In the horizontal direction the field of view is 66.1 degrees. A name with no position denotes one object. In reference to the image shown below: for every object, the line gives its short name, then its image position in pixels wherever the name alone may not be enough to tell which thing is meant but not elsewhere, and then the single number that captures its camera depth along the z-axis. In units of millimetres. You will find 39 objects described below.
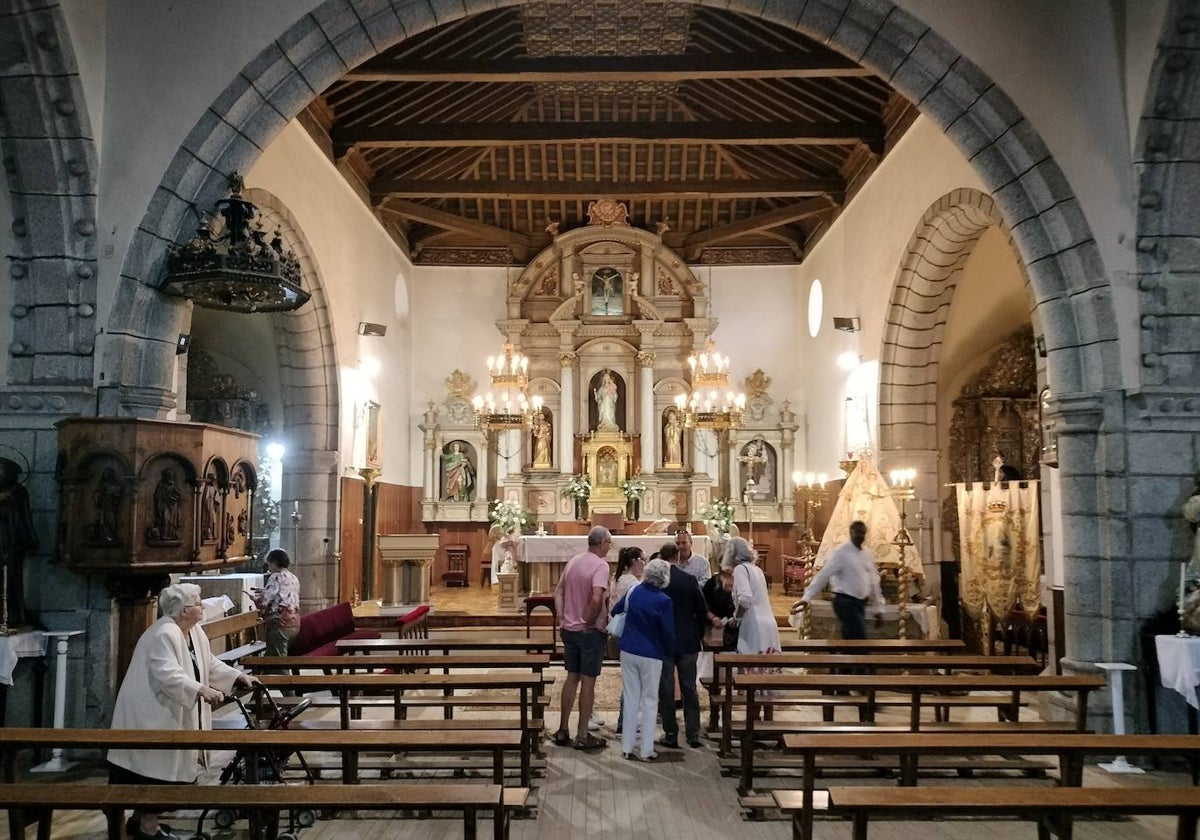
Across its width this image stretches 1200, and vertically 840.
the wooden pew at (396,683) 5148
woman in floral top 7629
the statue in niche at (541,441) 17453
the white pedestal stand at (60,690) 5730
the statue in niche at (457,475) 17406
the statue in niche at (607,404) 17500
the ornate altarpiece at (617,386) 17312
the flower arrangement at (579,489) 15938
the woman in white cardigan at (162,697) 4336
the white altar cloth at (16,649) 5574
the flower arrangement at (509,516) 13516
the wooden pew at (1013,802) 3223
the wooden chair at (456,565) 16641
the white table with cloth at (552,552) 12164
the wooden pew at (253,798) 3275
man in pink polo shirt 6234
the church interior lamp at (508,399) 12992
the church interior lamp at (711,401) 11344
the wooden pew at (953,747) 3801
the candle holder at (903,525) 9031
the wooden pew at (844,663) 5910
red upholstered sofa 7387
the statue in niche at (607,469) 17344
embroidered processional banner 8898
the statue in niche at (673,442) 17453
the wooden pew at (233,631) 6987
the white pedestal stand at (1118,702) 5871
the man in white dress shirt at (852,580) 7691
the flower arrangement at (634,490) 16781
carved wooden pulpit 5574
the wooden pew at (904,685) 5129
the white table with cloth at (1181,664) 5742
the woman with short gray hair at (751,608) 6785
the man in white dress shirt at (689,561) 7209
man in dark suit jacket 6277
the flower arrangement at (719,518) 13539
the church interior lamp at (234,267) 6074
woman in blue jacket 5891
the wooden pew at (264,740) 3814
